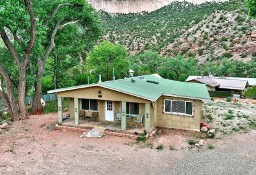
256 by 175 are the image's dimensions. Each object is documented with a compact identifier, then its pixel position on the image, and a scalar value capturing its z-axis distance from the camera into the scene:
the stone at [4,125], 17.55
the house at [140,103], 15.66
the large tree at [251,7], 19.52
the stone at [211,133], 15.43
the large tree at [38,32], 16.66
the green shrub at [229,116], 19.31
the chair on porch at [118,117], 16.91
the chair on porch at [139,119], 16.22
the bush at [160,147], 13.66
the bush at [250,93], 35.07
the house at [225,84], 36.03
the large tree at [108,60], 37.41
